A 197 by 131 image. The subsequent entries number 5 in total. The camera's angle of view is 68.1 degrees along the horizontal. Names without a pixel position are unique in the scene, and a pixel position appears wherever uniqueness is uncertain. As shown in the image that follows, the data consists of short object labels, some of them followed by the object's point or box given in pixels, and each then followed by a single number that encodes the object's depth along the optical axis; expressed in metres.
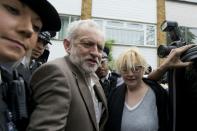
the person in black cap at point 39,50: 1.46
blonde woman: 1.14
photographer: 0.89
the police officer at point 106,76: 1.81
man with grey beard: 0.85
